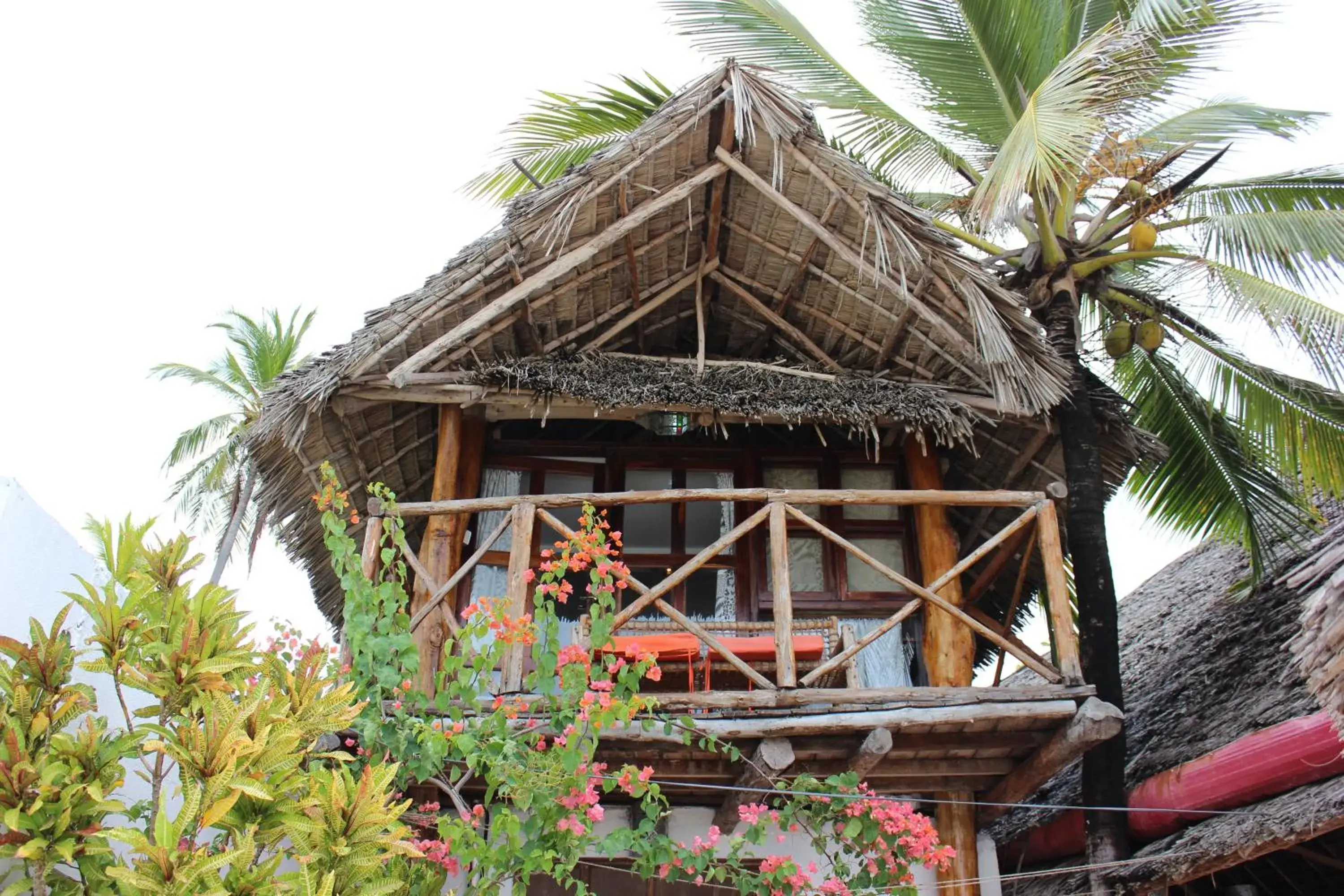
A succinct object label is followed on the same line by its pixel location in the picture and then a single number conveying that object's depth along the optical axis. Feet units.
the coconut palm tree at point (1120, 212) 19.94
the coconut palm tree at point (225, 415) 58.18
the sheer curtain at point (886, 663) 19.88
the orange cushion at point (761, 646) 15.80
